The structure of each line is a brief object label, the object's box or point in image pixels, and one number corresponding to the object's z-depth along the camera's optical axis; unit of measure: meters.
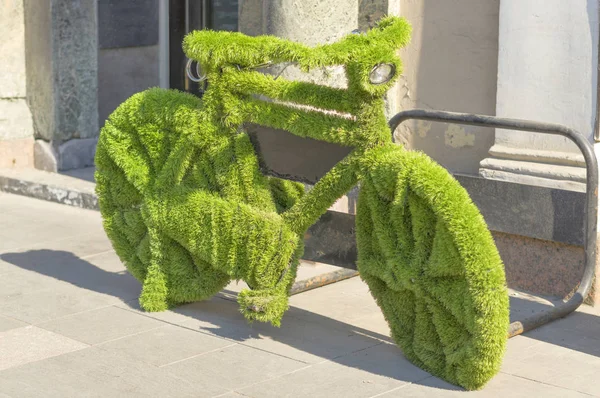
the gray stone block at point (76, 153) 8.82
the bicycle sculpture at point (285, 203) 4.27
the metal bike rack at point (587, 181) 5.13
